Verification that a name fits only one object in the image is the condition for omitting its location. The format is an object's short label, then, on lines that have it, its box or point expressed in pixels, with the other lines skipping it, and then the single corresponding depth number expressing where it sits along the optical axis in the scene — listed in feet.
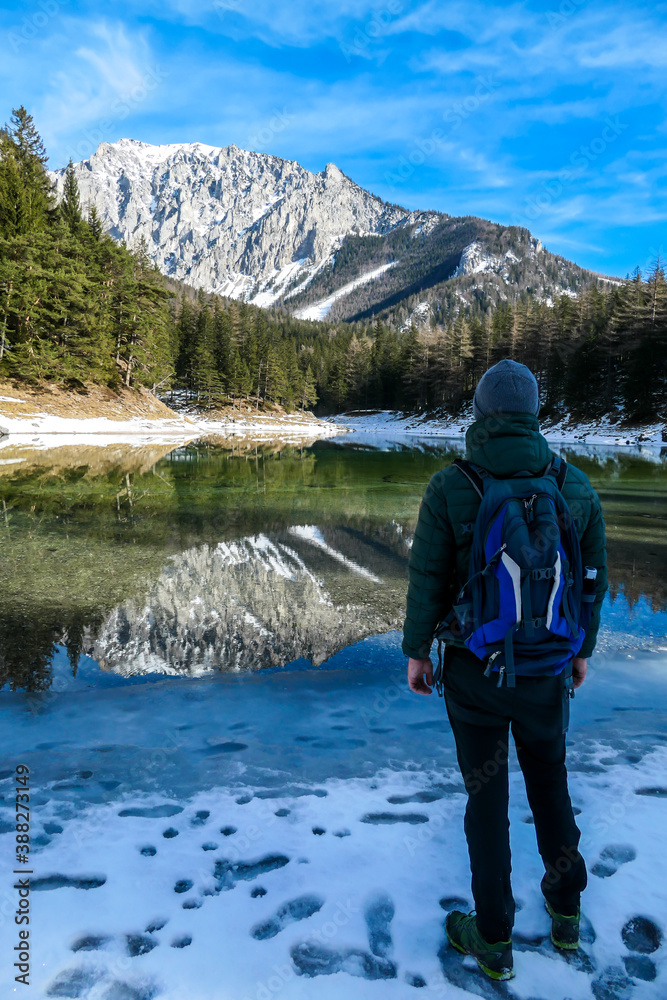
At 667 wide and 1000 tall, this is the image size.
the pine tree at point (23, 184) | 139.33
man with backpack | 6.93
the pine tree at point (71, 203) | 166.09
